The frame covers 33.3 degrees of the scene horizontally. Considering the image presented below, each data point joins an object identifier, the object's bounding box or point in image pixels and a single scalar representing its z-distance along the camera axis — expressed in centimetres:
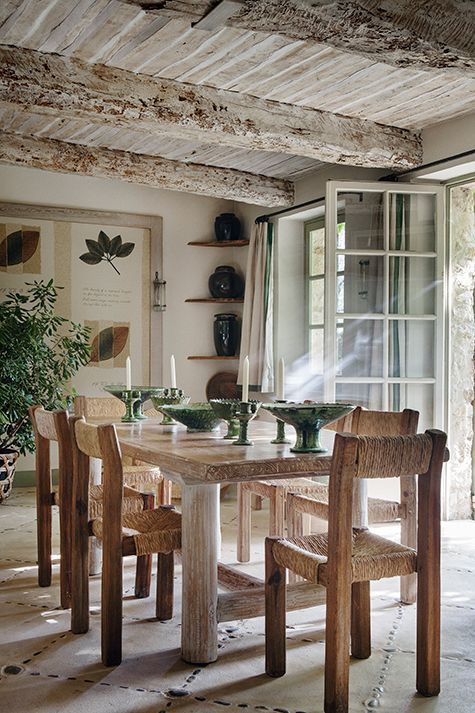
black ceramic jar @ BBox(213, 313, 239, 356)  695
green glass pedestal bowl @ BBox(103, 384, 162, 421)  387
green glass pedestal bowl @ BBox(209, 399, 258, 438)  305
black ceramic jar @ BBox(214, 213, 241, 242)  696
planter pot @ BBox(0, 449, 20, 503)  565
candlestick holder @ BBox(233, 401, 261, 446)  288
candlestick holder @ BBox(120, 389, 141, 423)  384
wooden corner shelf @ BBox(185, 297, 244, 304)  689
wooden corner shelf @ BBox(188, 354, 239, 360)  689
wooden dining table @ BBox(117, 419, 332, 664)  256
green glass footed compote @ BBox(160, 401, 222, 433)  326
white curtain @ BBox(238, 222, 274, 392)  649
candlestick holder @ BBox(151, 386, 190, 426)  357
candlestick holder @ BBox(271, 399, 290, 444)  306
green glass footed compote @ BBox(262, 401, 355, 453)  269
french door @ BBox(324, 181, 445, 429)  504
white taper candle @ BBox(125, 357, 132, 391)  377
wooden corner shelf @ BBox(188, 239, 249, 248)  690
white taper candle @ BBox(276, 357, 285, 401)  290
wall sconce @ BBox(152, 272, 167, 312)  685
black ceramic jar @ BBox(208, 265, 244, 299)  695
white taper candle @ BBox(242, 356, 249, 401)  279
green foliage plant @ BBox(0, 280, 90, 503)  544
